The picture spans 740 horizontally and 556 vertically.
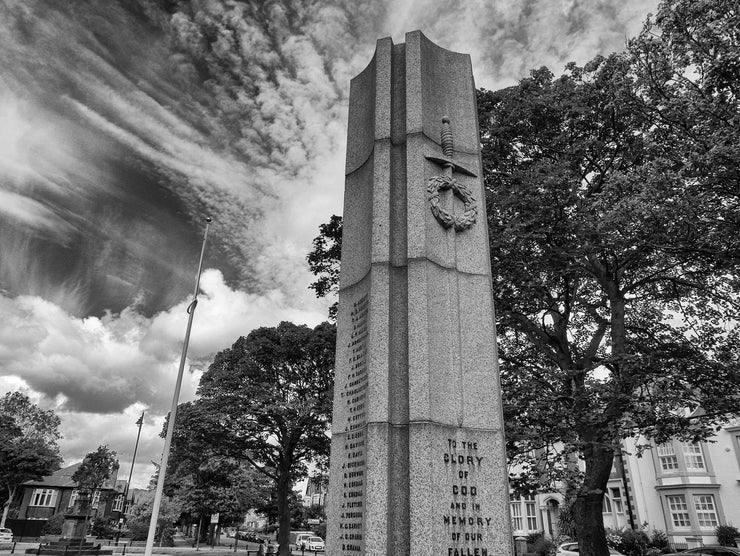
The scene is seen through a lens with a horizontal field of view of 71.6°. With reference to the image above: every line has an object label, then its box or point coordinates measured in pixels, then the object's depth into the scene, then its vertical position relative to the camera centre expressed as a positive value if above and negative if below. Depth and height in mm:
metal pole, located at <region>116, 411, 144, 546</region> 59675 +4931
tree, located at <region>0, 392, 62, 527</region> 45688 +6399
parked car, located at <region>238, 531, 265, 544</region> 75088 -1579
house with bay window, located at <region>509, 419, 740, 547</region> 32562 +2708
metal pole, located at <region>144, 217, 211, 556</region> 18012 +3622
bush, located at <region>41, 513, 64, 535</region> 51406 -475
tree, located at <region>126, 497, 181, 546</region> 44250 +227
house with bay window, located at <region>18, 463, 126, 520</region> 58562 +2442
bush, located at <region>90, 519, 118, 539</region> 54875 -813
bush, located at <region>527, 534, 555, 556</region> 34000 -969
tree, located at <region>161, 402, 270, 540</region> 28469 +3223
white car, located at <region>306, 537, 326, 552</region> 44006 -1367
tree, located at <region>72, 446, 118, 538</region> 56719 +5708
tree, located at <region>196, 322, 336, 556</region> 27688 +6287
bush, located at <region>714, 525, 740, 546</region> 29047 +12
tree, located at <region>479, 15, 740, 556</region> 13742 +7333
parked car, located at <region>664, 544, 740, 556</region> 18516 -544
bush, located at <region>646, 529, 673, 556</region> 30972 -531
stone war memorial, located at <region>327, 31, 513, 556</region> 5680 +2289
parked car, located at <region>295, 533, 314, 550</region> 46747 -1019
